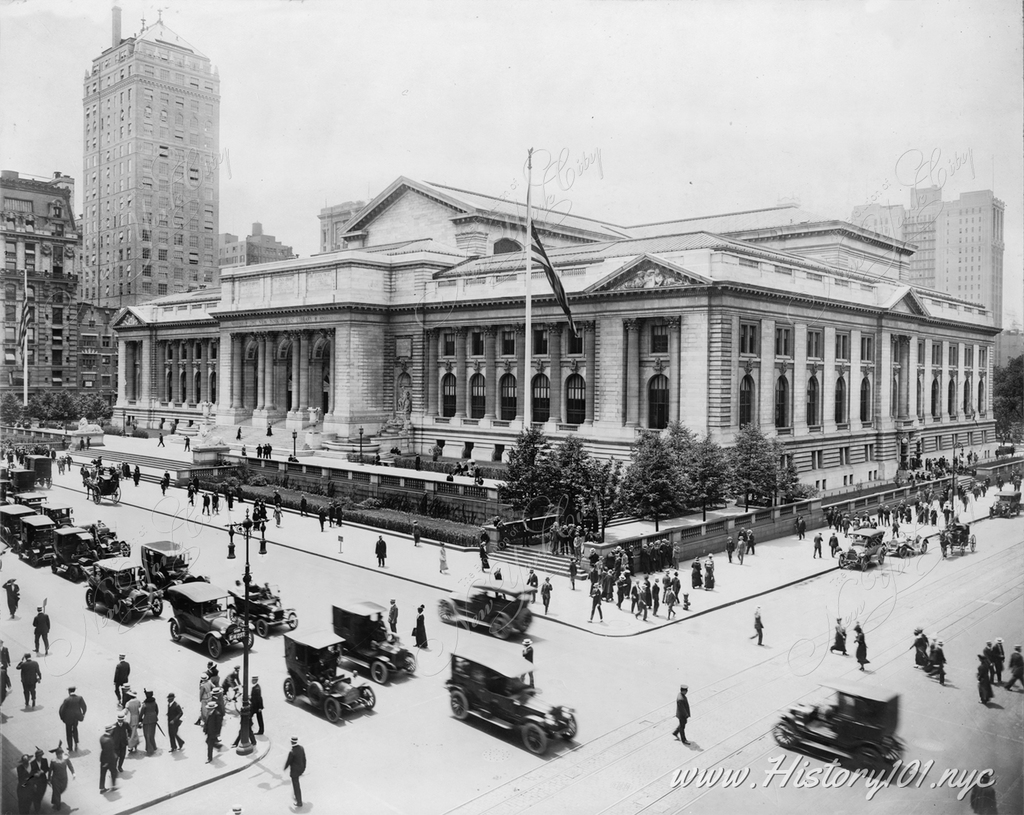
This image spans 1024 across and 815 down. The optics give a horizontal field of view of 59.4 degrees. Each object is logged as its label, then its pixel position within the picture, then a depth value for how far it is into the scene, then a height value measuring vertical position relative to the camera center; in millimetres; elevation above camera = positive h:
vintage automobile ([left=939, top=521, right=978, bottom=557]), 39344 -5926
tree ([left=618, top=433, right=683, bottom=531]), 44812 -4111
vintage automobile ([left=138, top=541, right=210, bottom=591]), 30438 -5677
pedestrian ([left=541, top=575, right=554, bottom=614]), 30906 -6547
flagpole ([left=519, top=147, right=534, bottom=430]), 46962 +2013
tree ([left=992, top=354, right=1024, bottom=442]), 81675 -328
